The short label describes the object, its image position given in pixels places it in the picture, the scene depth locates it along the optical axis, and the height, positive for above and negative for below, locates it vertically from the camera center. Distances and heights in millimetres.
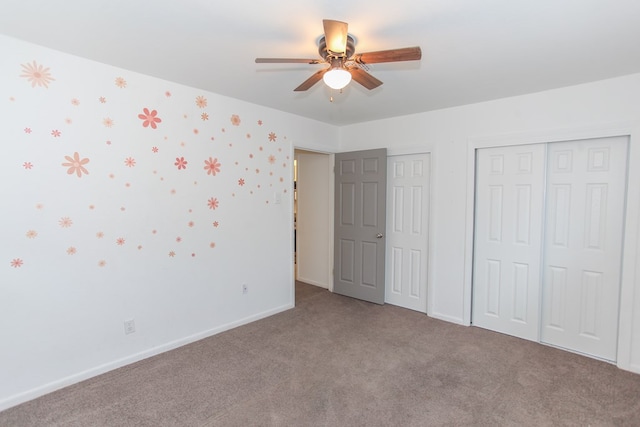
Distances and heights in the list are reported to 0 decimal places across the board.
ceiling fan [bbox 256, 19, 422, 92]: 1655 +800
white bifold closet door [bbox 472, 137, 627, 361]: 2818 -386
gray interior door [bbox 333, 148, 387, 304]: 4145 -314
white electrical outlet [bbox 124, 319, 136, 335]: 2693 -1047
